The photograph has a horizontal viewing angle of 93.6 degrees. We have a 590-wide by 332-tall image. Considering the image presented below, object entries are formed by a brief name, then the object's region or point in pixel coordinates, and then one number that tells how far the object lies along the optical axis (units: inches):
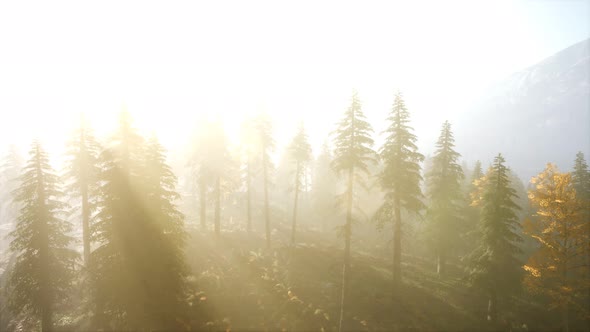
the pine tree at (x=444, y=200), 1015.6
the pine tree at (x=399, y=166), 796.6
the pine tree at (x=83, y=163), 917.8
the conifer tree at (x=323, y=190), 1703.1
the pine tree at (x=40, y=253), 661.3
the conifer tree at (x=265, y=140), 1131.3
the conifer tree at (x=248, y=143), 1147.3
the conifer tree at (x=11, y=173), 1307.8
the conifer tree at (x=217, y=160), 1129.4
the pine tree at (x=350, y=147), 776.9
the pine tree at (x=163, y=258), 552.1
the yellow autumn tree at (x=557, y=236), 689.6
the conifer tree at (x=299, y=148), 1158.5
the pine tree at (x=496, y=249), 760.3
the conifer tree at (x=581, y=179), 1073.3
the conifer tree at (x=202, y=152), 1130.0
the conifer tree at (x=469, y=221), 1067.2
